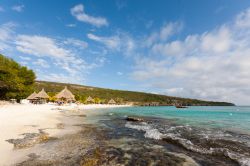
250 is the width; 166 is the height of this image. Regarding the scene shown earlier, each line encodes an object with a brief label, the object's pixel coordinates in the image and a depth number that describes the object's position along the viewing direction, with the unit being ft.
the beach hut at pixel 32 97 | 115.43
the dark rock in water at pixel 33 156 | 16.51
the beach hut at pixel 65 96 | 124.52
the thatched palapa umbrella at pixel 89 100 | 195.16
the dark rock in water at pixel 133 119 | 53.04
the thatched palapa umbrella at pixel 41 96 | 116.85
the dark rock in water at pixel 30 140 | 20.05
